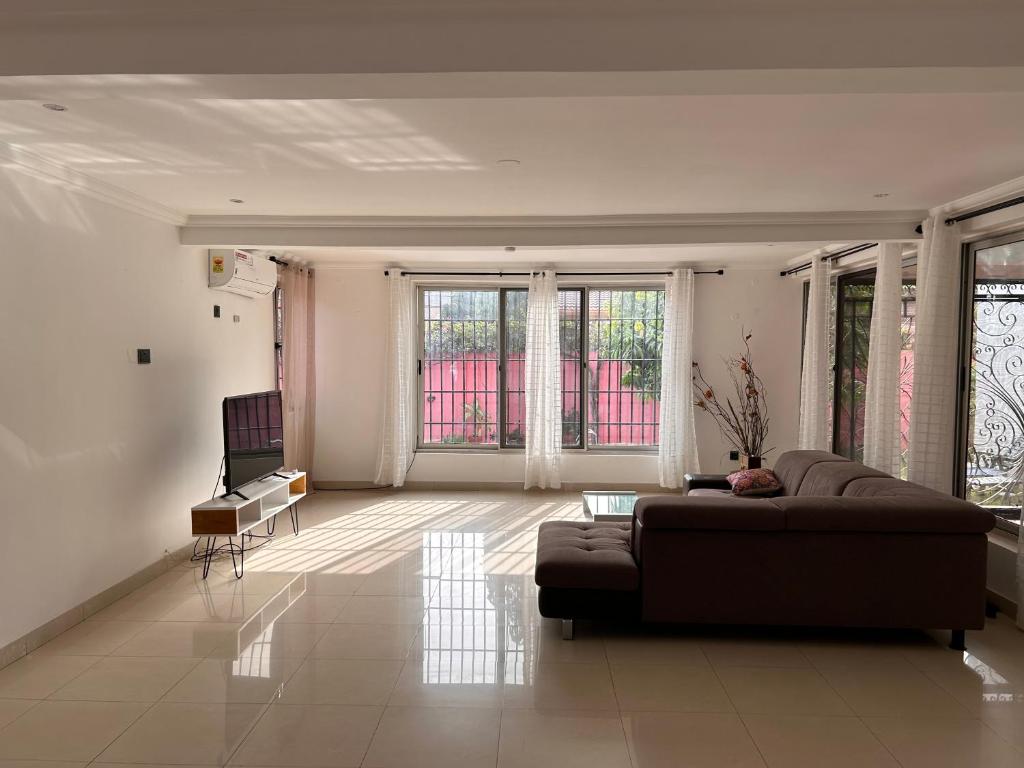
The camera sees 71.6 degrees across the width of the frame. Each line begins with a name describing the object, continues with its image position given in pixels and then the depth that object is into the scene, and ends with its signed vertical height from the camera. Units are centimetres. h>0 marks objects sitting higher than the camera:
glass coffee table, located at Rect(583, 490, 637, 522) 530 -117
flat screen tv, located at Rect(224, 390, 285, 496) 503 -62
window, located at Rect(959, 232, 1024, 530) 434 -10
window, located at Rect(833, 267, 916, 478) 625 +3
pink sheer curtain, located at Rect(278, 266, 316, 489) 696 -10
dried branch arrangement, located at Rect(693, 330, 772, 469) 761 -48
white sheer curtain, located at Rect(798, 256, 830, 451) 616 +3
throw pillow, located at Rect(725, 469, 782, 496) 524 -91
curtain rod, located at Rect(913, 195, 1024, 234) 403 +92
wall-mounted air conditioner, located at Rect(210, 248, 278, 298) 554 +69
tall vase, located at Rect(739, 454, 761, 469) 672 -96
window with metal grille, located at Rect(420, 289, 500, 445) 798 -8
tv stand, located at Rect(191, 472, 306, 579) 465 -109
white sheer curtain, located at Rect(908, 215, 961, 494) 453 +3
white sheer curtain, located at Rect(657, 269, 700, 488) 752 -33
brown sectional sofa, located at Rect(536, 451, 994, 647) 357 -105
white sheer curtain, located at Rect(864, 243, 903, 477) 501 +2
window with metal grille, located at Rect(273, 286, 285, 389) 693 +25
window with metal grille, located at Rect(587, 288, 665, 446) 789 -6
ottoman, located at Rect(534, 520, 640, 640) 372 -119
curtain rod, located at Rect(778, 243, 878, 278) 566 +93
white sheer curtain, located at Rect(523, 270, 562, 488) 762 -24
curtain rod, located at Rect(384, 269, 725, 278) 773 +93
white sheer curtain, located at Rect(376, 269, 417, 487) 763 -33
